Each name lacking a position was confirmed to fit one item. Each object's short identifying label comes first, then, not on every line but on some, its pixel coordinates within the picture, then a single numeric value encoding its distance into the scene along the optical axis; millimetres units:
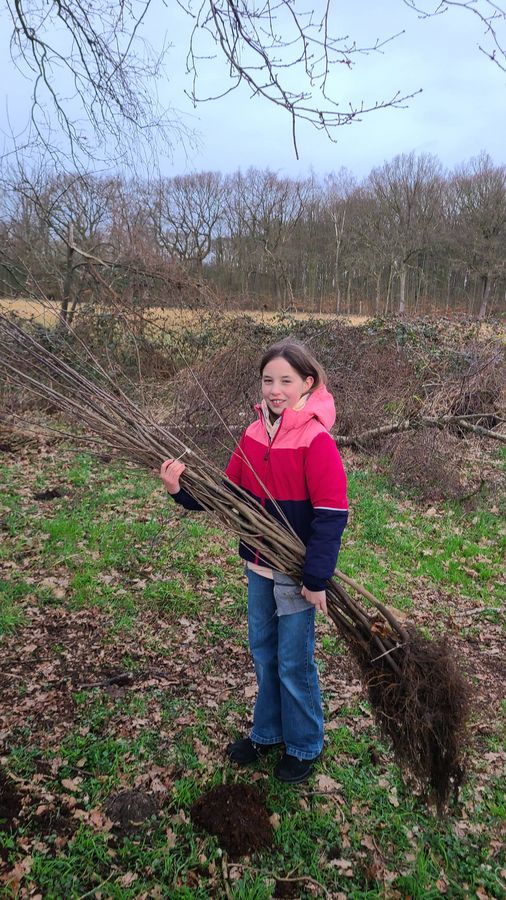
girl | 2211
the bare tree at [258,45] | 2850
